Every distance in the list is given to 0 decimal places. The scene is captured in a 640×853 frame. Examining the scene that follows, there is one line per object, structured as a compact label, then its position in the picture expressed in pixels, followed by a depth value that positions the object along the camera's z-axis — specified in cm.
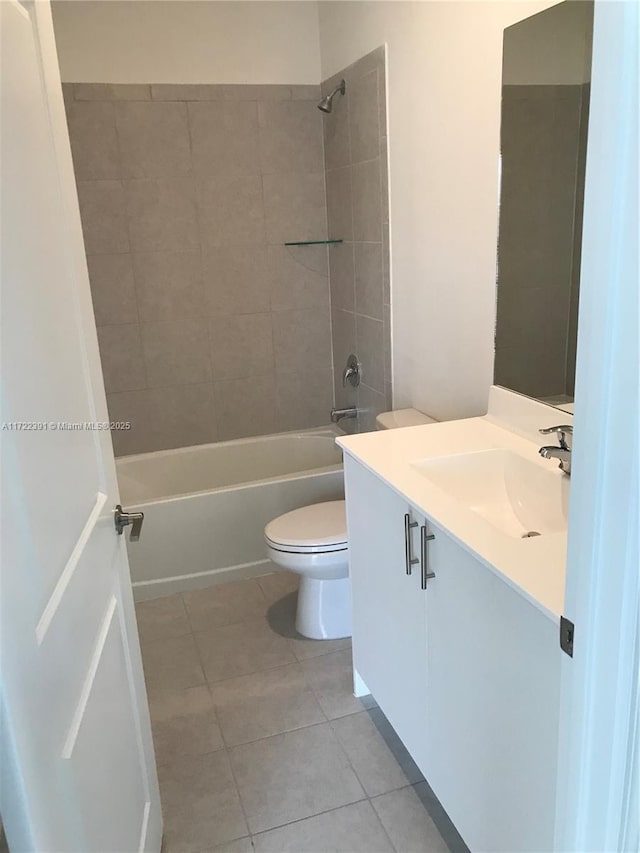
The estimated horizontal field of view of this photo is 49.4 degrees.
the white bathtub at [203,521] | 289
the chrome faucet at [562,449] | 161
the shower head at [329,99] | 303
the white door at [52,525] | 83
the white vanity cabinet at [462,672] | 119
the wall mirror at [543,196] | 169
